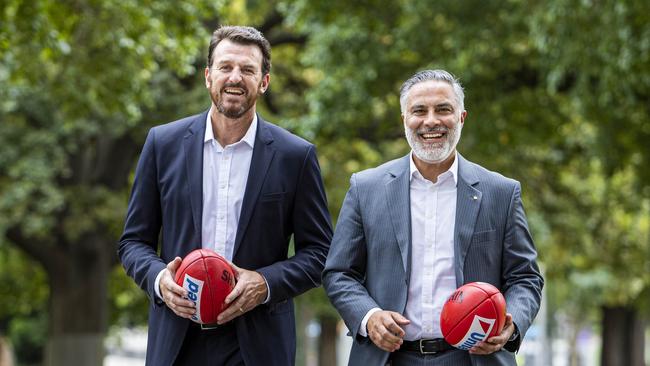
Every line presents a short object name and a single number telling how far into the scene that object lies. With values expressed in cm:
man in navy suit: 504
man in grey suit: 480
